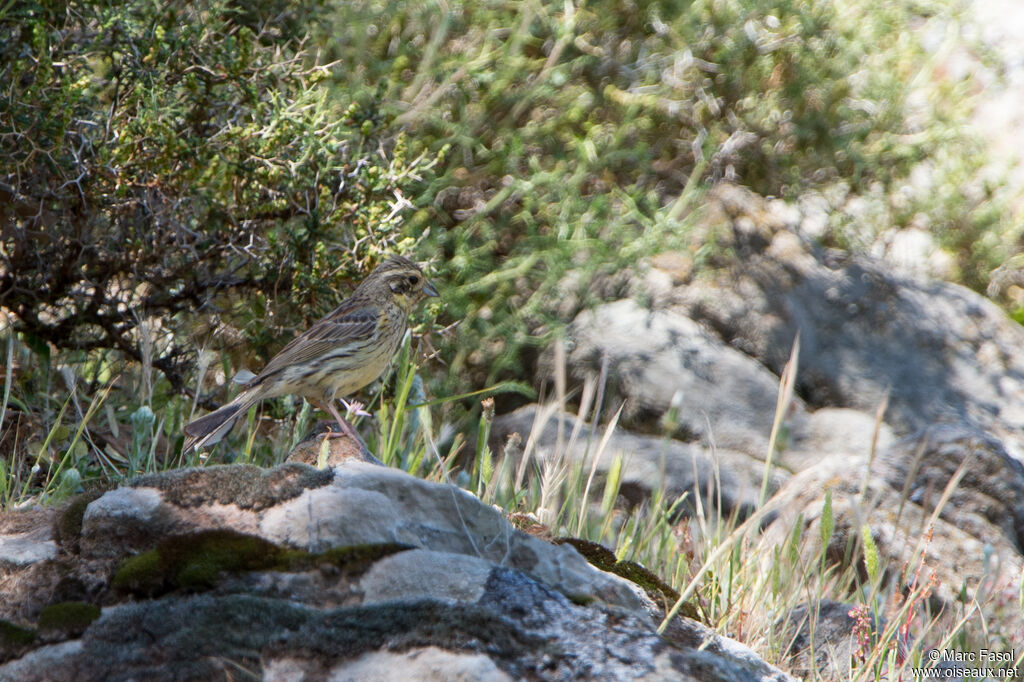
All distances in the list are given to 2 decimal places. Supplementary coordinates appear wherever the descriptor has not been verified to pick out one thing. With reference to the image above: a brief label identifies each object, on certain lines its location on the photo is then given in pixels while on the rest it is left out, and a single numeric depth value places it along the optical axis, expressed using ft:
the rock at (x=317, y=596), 15.99
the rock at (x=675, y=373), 45.21
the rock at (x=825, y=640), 23.94
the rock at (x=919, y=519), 32.94
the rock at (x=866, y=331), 49.57
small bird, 32.27
